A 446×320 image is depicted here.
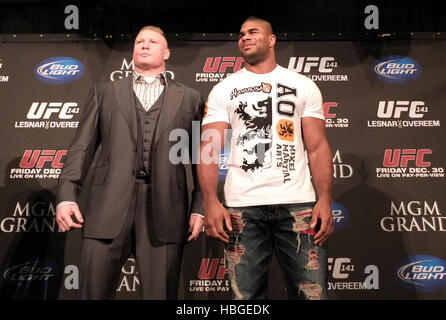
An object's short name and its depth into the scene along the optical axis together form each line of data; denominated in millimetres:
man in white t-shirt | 2100
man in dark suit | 2166
